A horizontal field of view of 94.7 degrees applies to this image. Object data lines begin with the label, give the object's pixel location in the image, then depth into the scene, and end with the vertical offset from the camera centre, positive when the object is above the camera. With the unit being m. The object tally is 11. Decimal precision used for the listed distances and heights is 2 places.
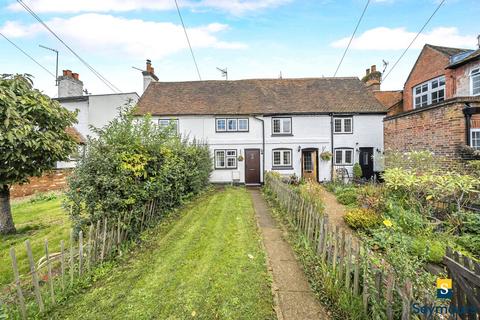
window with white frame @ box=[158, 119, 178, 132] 16.41 +2.89
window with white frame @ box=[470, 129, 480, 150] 8.63 +0.71
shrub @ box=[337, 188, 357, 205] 9.70 -1.80
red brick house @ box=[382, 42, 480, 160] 8.51 +2.12
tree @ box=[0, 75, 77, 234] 5.38 +0.69
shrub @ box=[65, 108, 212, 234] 5.00 -0.36
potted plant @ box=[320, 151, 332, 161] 16.19 +0.13
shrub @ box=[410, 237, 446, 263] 4.69 -2.01
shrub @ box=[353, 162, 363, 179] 15.04 -0.97
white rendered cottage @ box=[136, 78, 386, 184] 16.47 +1.83
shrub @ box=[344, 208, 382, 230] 6.58 -1.88
